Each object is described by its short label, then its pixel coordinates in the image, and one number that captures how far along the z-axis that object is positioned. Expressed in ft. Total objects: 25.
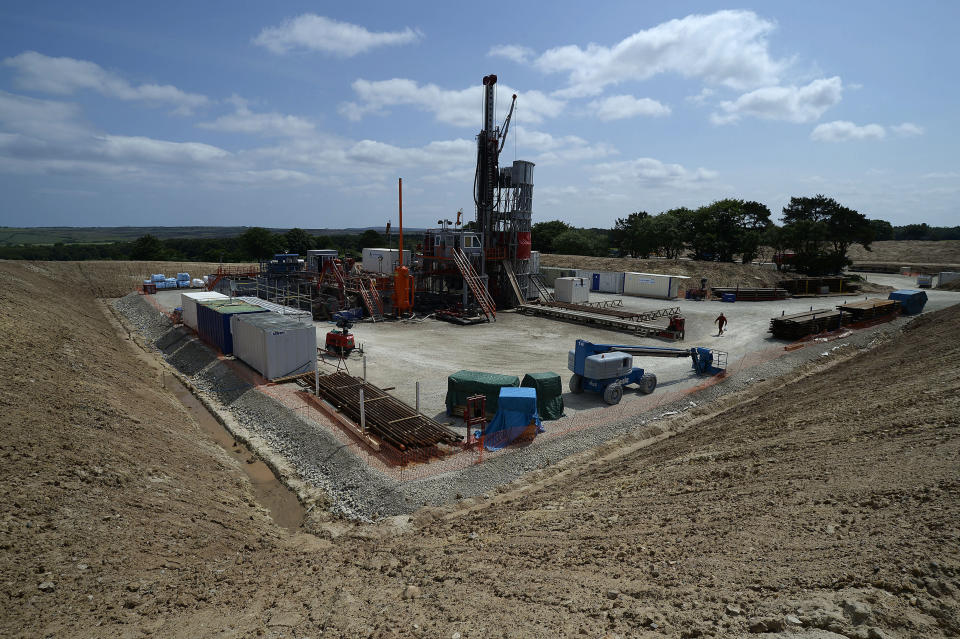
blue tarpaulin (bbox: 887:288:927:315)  97.86
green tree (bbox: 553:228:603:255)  238.27
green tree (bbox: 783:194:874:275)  154.20
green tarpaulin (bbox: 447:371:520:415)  48.47
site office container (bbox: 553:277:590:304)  122.52
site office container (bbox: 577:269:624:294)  145.28
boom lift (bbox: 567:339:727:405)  54.70
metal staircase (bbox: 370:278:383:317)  106.83
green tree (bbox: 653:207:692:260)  192.85
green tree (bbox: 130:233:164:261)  242.78
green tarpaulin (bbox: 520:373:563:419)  49.73
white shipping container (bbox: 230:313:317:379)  60.49
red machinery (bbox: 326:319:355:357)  73.61
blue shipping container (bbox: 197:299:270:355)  72.21
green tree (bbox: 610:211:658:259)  201.67
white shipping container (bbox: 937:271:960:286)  149.69
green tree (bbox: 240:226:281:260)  288.30
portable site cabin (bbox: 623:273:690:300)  132.36
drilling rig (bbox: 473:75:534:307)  122.42
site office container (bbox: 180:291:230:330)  88.09
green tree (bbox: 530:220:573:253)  265.95
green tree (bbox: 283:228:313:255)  290.97
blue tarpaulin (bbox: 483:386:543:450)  44.39
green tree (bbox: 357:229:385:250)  337.11
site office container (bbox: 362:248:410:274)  131.34
